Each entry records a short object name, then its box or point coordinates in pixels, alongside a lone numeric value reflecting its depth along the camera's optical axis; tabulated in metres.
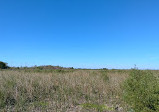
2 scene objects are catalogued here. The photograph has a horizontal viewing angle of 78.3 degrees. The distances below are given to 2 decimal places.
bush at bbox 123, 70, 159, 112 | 2.02
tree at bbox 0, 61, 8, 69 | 22.75
